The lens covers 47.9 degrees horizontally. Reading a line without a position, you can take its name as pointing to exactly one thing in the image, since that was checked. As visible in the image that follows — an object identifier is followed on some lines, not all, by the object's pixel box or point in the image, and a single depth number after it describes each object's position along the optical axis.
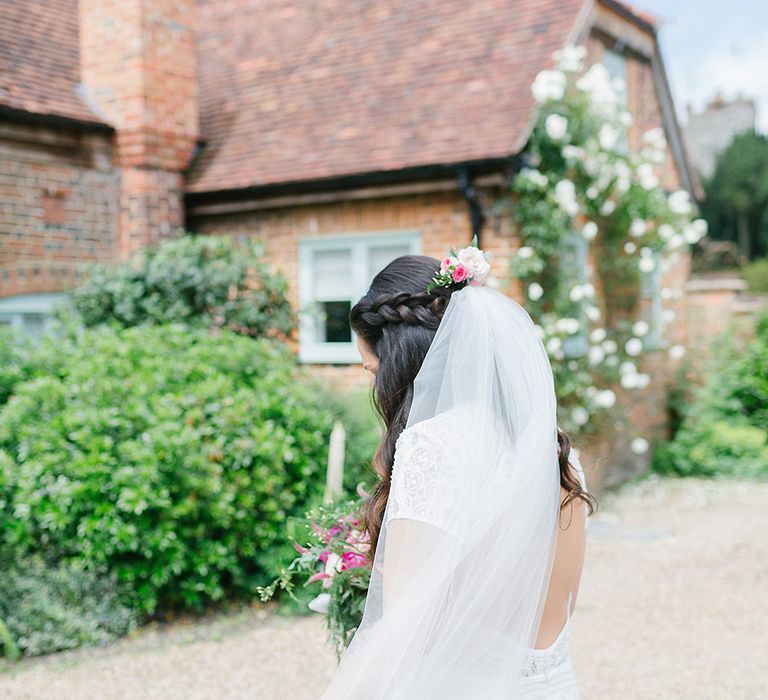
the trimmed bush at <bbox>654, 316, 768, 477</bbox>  10.62
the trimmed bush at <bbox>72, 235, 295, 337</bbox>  7.96
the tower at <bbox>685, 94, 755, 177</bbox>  33.53
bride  2.01
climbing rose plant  8.08
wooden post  5.70
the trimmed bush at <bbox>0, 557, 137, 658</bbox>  5.05
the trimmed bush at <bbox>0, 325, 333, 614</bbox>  5.24
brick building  8.23
